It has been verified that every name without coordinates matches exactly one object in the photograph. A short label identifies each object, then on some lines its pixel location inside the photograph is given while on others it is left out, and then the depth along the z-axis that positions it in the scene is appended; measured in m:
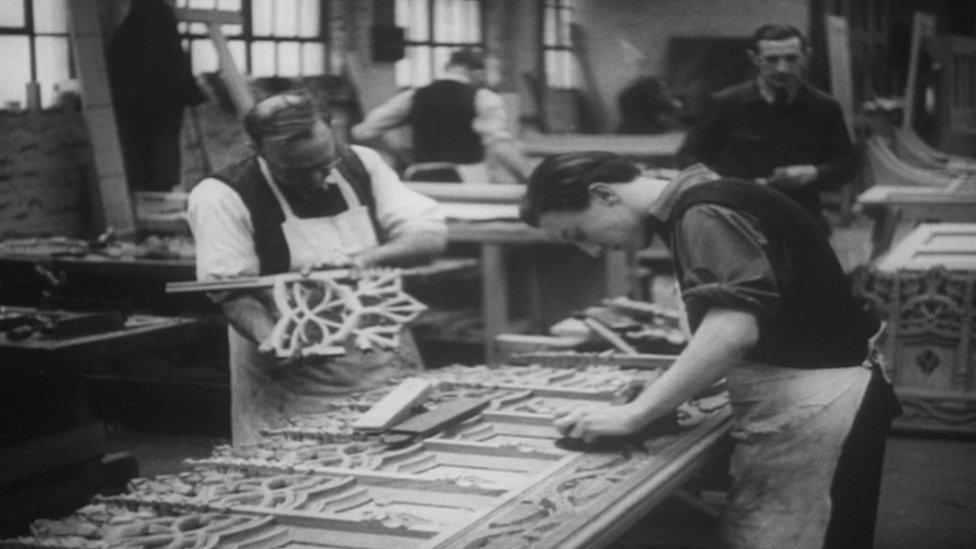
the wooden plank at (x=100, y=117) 7.28
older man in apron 3.64
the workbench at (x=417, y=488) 2.26
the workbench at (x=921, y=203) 6.92
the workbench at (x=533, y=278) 6.35
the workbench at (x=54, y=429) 4.43
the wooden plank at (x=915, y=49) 9.20
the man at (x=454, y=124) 7.33
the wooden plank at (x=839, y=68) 9.14
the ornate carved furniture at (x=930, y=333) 5.93
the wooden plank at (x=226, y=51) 6.77
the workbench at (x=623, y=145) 10.61
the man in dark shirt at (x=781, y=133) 5.45
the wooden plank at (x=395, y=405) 2.92
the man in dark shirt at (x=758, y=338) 2.70
